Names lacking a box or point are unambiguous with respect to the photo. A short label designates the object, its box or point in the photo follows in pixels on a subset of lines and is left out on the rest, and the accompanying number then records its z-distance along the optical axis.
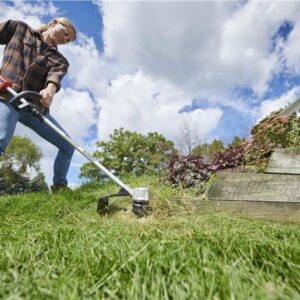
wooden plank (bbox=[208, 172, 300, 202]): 1.86
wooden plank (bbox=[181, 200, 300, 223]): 1.80
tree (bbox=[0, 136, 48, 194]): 15.22
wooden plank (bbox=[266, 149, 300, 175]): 2.04
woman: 2.53
